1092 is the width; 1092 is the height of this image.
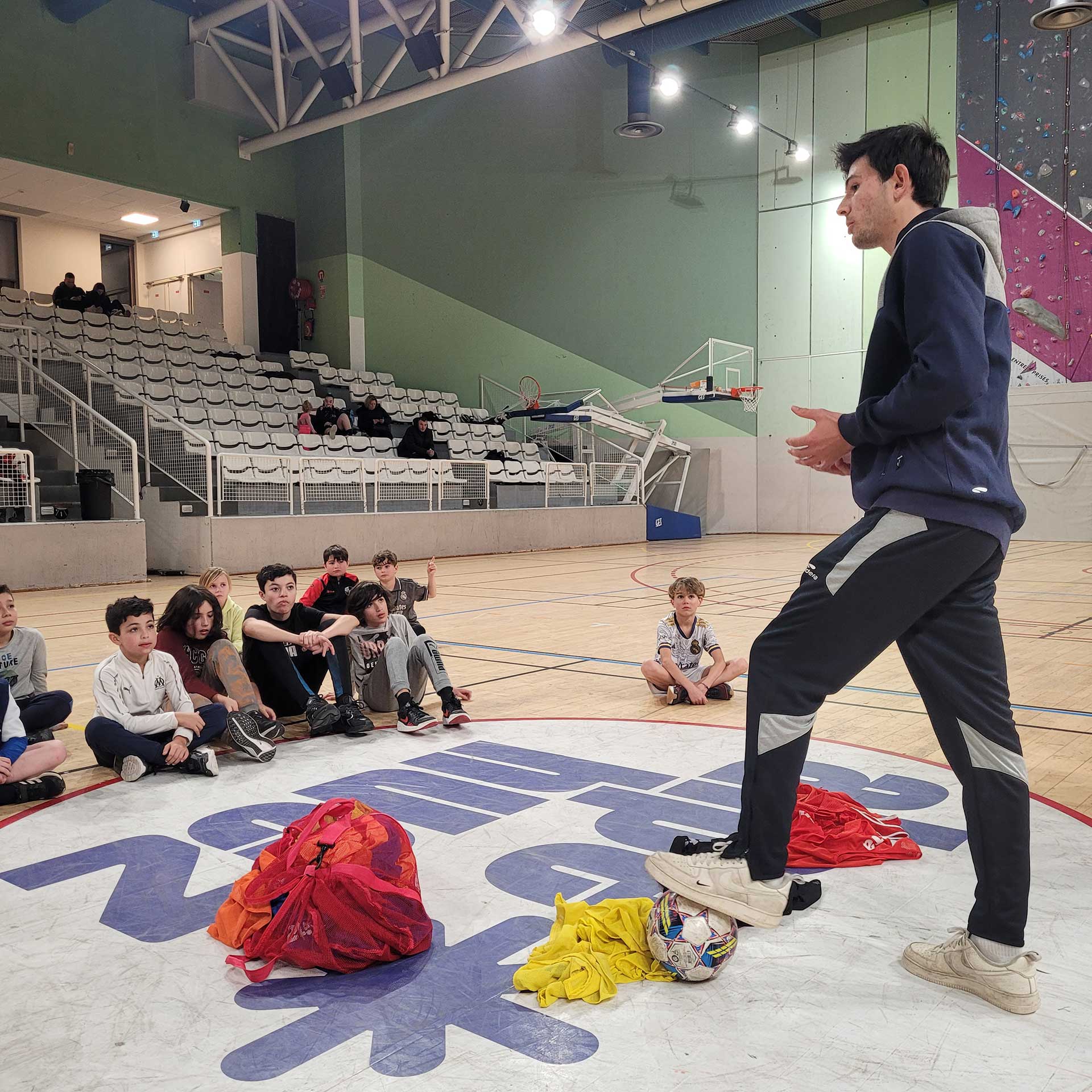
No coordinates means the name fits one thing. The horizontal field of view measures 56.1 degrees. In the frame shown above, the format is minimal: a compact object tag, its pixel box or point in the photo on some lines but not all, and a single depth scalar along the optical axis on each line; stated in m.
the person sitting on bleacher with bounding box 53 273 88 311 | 15.88
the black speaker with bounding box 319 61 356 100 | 15.41
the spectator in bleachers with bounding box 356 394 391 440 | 15.79
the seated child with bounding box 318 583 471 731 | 4.47
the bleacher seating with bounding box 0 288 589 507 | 13.91
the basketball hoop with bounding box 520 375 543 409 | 19.72
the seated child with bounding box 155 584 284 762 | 4.27
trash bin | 11.34
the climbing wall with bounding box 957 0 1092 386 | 16.78
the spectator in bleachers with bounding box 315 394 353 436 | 15.31
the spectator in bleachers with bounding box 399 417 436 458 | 15.59
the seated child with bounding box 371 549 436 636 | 5.04
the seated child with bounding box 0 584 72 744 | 4.07
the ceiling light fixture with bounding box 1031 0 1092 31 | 10.55
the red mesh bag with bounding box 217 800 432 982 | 2.21
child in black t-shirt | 4.40
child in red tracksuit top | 5.12
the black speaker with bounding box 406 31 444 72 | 14.27
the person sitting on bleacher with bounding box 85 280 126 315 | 16.16
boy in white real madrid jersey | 4.91
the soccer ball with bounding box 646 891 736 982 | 2.10
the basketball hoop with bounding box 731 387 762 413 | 20.17
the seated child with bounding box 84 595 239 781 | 3.75
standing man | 1.97
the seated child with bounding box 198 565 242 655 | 4.66
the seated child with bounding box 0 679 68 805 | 3.46
